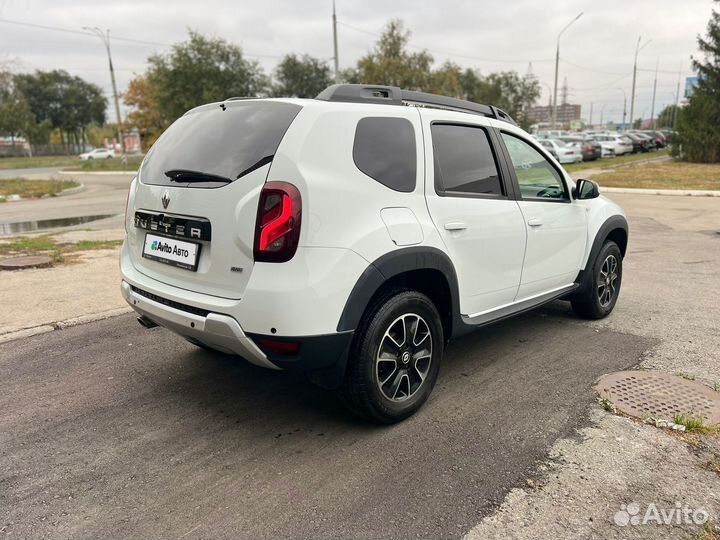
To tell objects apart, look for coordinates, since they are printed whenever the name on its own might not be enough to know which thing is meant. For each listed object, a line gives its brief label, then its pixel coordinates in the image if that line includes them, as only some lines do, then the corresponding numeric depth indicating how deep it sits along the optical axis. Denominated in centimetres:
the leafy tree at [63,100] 7519
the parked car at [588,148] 3244
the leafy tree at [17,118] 5756
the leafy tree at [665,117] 9185
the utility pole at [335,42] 2874
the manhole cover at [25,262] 702
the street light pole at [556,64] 3901
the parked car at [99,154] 5835
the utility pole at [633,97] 5694
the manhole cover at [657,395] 339
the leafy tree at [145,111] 3827
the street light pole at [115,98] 3622
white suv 275
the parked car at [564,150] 2942
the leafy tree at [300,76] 4284
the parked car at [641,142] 4188
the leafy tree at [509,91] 4506
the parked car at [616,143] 3769
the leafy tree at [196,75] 3331
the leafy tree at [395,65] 3628
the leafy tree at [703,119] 2831
